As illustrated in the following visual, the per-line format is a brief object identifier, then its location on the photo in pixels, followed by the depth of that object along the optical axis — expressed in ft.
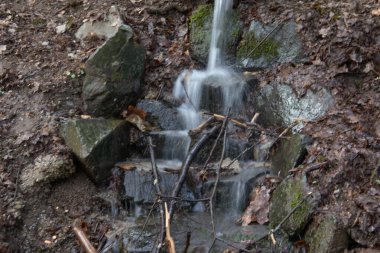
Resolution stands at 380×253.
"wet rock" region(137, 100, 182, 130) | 23.30
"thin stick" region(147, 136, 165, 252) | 15.88
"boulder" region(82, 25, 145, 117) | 22.44
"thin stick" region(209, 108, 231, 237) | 19.43
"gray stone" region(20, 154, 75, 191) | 19.62
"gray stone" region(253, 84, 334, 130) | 20.70
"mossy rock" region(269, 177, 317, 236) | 16.20
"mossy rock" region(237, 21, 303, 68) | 23.93
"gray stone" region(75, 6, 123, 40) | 25.66
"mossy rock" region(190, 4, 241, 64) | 26.16
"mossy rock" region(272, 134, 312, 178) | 18.30
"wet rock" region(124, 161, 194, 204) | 19.76
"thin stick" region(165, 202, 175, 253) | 15.64
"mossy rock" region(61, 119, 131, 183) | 20.02
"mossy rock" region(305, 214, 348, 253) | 15.01
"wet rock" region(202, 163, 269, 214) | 19.29
